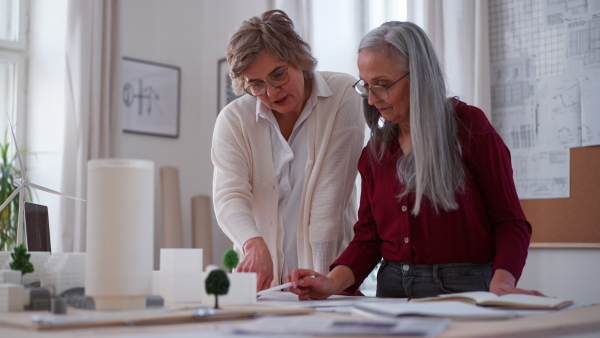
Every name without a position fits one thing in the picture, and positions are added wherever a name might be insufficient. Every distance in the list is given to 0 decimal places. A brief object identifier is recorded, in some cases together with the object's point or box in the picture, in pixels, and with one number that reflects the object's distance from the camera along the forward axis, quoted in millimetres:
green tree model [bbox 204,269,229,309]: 1209
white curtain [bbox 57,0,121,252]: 4363
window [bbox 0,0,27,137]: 4613
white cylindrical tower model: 1227
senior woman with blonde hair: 2174
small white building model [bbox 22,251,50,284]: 1605
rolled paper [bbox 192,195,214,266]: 4789
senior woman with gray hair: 1714
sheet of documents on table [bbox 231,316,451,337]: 935
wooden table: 963
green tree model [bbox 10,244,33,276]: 1522
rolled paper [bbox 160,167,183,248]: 4684
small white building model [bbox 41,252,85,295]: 1501
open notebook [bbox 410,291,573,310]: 1266
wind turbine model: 1923
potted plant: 4125
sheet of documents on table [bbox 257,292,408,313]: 1400
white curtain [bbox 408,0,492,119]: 3248
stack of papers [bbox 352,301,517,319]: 1113
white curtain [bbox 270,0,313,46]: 4211
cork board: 2930
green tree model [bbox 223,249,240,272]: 1375
